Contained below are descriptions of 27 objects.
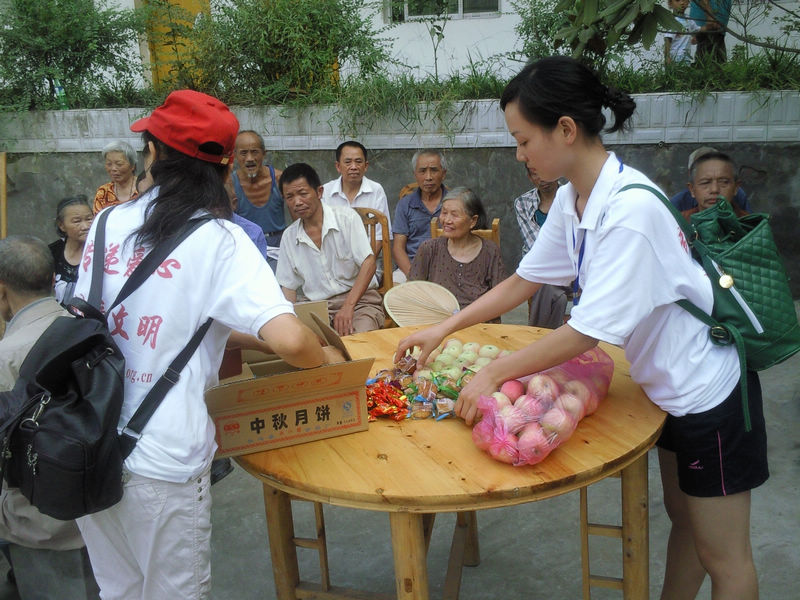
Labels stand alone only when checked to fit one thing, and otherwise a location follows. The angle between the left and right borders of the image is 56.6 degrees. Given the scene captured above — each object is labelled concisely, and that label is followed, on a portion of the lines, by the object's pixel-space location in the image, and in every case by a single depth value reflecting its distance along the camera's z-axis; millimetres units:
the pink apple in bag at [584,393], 1753
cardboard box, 1652
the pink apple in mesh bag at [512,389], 1673
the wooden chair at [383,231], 4027
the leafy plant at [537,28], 6438
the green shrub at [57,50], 7113
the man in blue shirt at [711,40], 5258
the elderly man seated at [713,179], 3660
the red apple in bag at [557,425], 1578
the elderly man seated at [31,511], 2113
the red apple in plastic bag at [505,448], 1549
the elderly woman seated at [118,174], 4980
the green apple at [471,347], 2152
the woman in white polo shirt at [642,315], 1539
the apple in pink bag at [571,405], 1677
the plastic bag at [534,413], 1551
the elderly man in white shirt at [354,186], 4891
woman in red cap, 1529
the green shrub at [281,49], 6324
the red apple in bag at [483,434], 1598
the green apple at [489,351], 2119
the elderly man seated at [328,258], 3910
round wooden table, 1499
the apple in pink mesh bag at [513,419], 1565
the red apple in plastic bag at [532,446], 1536
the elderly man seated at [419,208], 4555
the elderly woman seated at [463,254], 3807
